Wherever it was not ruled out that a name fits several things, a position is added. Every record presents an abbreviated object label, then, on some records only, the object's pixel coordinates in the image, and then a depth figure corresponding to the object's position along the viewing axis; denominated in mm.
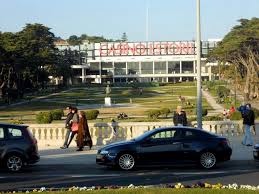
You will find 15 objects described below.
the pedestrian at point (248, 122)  22422
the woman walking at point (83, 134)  21891
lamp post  21578
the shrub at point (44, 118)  41875
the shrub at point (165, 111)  51638
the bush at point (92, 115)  48309
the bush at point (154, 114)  50178
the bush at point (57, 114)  47322
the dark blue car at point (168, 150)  17016
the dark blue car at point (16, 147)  17109
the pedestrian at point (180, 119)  21828
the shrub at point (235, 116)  33844
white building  185725
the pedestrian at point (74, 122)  22428
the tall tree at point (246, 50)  86688
